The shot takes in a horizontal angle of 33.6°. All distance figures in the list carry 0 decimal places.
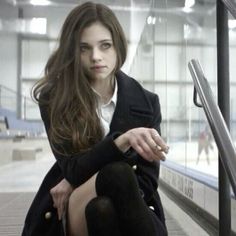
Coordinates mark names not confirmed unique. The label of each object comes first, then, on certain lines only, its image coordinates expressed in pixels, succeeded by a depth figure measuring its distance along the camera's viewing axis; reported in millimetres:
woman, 1032
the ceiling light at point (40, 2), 8738
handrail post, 1250
